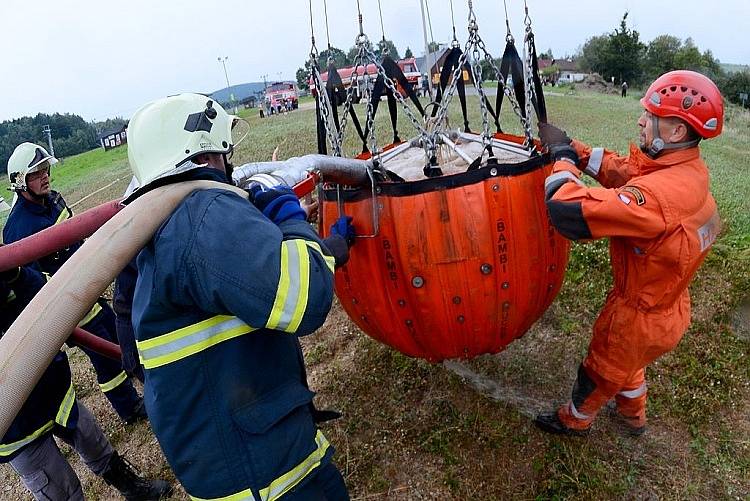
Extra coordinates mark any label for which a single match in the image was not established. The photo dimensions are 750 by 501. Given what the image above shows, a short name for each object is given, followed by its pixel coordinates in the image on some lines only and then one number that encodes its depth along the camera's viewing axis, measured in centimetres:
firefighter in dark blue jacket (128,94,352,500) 164
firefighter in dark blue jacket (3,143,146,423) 383
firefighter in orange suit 232
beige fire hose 134
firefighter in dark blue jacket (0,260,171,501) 293
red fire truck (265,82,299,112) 3494
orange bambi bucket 243
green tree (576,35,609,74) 4922
